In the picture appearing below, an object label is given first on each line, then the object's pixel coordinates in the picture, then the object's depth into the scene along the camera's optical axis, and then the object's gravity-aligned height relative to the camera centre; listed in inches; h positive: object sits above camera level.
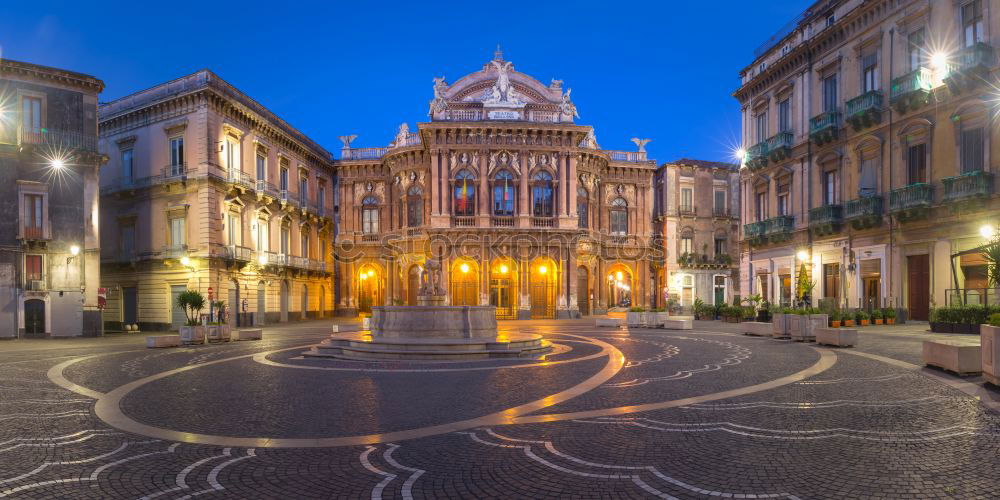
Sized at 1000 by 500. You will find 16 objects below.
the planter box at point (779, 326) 853.8 -100.0
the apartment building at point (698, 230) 2039.9 +101.2
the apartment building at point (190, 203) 1325.0 +144.3
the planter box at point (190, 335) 847.7 -103.6
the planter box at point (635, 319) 1203.2 -124.3
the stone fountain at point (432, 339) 636.1 -90.0
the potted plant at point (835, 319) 981.2 -104.2
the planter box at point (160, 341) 819.4 -108.2
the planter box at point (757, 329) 902.4 -110.6
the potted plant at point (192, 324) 848.9 -90.4
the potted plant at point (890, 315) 1047.0 -104.1
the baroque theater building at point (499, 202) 1695.4 +173.8
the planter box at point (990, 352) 388.8 -65.3
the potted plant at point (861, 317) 1021.8 -105.1
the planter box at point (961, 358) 447.8 -78.4
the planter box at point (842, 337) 690.2 -94.1
